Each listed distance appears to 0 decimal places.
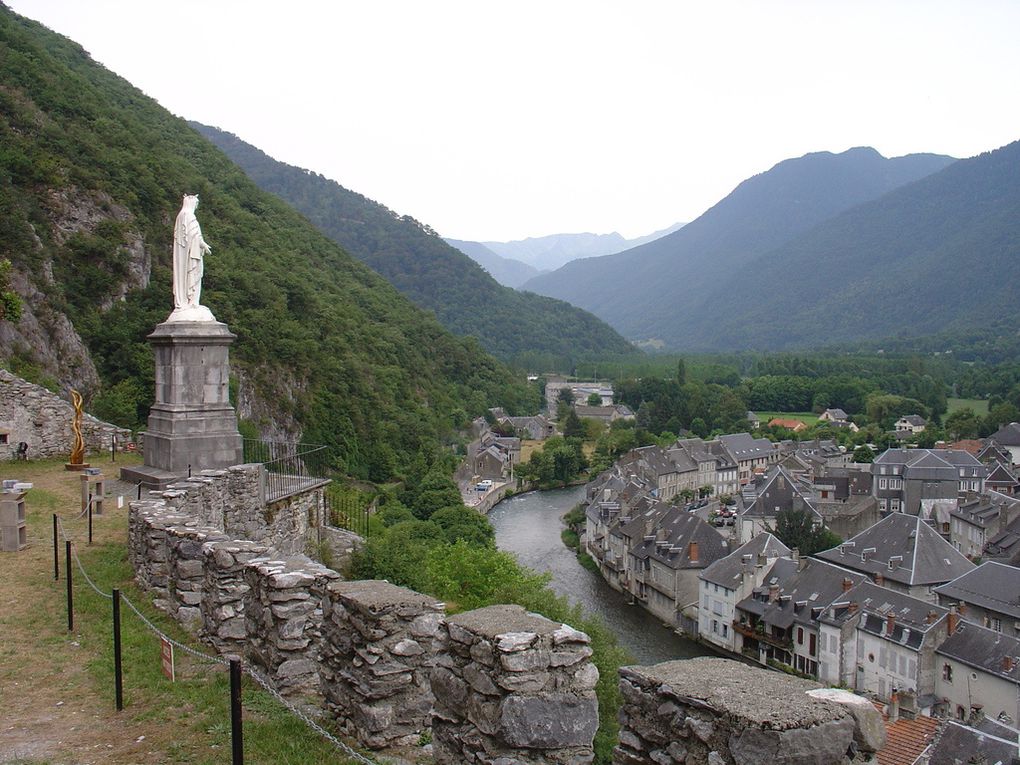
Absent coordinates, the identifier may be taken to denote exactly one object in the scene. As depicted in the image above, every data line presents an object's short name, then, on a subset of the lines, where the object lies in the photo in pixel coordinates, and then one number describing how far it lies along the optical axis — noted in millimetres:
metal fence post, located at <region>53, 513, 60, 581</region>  10266
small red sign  7301
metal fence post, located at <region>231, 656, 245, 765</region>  5056
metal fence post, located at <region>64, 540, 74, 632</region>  8823
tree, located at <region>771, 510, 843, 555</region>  51469
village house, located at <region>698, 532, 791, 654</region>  40406
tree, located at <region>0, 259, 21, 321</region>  21078
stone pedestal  15422
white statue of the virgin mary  15953
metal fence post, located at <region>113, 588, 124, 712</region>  6984
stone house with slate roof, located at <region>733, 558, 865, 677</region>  36938
